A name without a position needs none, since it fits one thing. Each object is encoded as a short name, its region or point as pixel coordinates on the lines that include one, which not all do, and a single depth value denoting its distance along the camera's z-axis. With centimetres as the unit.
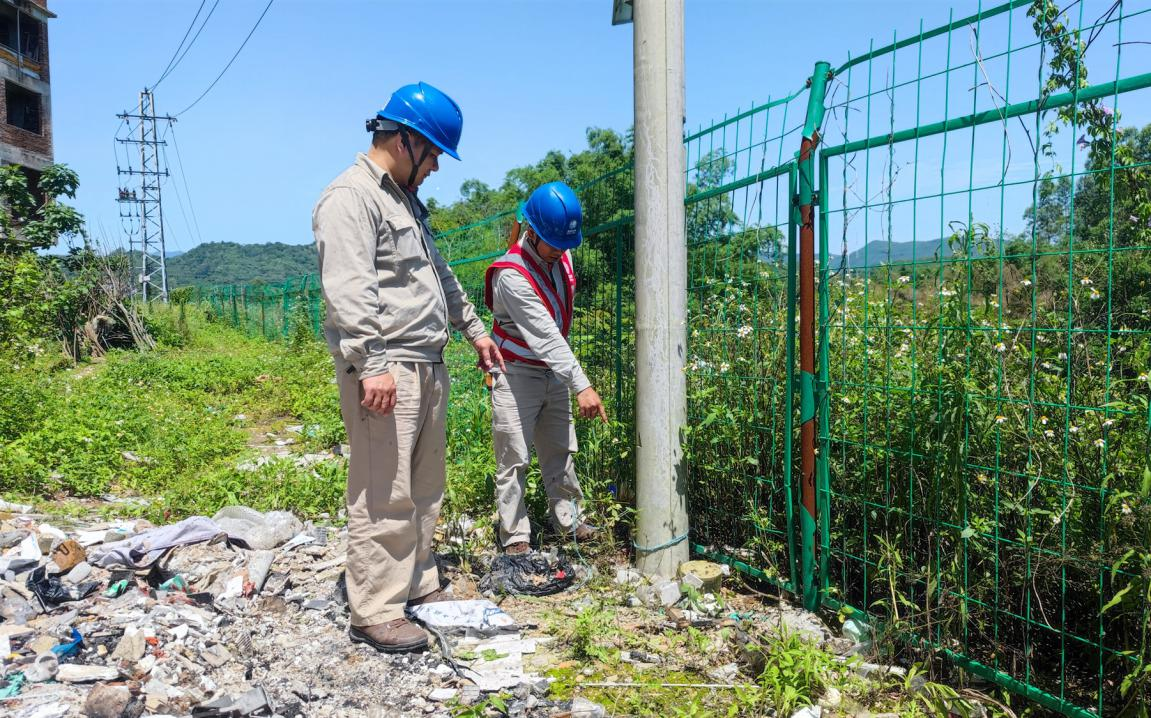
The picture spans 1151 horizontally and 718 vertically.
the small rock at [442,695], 284
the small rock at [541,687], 287
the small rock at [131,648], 297
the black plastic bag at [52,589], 348
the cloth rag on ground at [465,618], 334
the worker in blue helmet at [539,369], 372
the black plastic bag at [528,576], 374
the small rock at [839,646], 307
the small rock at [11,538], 422
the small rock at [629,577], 374
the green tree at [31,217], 1598
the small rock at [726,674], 292
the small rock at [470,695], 280
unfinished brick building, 2481
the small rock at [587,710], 270
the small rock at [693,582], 352
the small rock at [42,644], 300
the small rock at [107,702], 256
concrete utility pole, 357
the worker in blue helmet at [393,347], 304
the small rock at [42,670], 279
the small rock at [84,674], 280
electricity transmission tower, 4056
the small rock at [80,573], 376
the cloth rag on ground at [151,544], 393
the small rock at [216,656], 305
